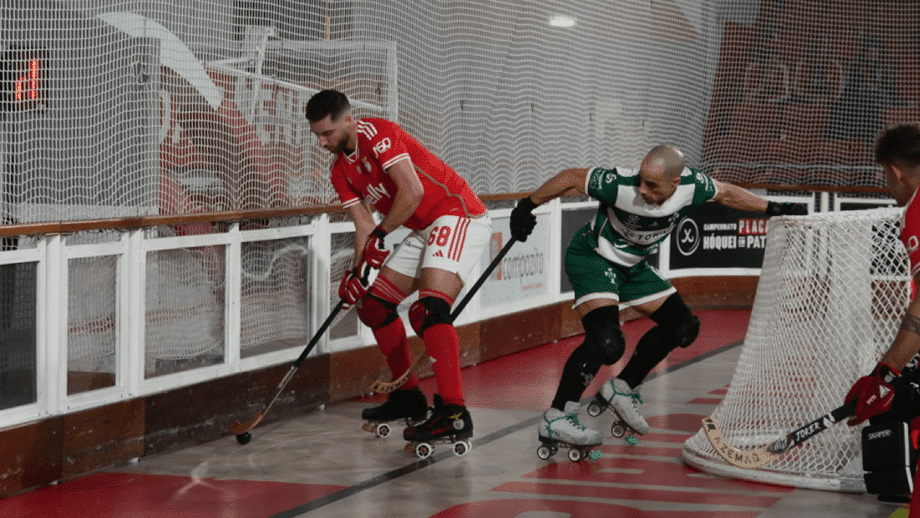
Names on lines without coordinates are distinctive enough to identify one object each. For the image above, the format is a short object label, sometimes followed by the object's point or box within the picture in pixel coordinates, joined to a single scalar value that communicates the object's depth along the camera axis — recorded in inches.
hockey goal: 430.3
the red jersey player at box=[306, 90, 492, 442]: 449.1
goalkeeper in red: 275.4
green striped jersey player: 439.2
